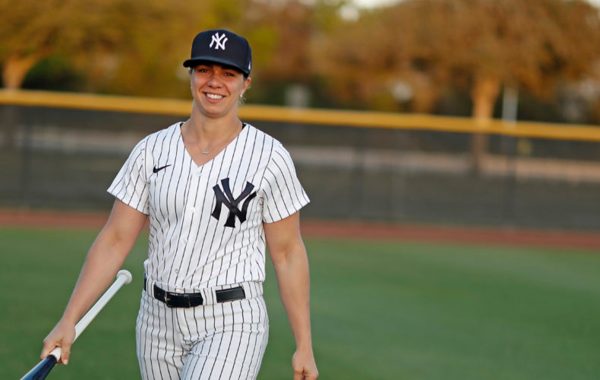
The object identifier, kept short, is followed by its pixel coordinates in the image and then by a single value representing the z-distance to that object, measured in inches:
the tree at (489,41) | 1441.9
